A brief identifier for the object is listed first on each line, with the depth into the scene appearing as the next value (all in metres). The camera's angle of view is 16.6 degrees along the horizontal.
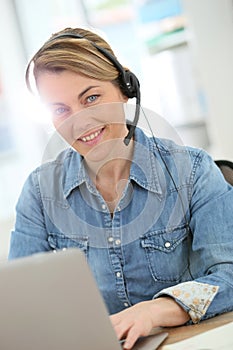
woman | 1.50
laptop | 1.04
